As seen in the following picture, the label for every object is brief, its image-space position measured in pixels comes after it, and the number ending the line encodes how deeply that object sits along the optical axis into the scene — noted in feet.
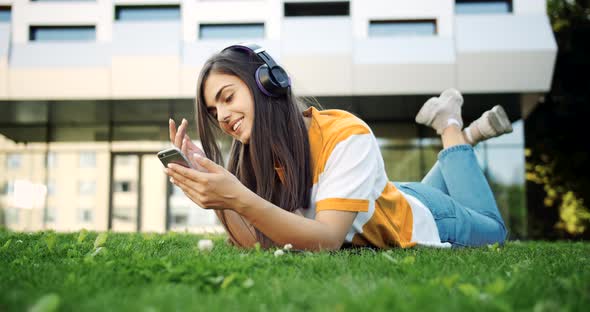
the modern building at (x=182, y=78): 35.83
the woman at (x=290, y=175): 7.97
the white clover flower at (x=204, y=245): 8.58
